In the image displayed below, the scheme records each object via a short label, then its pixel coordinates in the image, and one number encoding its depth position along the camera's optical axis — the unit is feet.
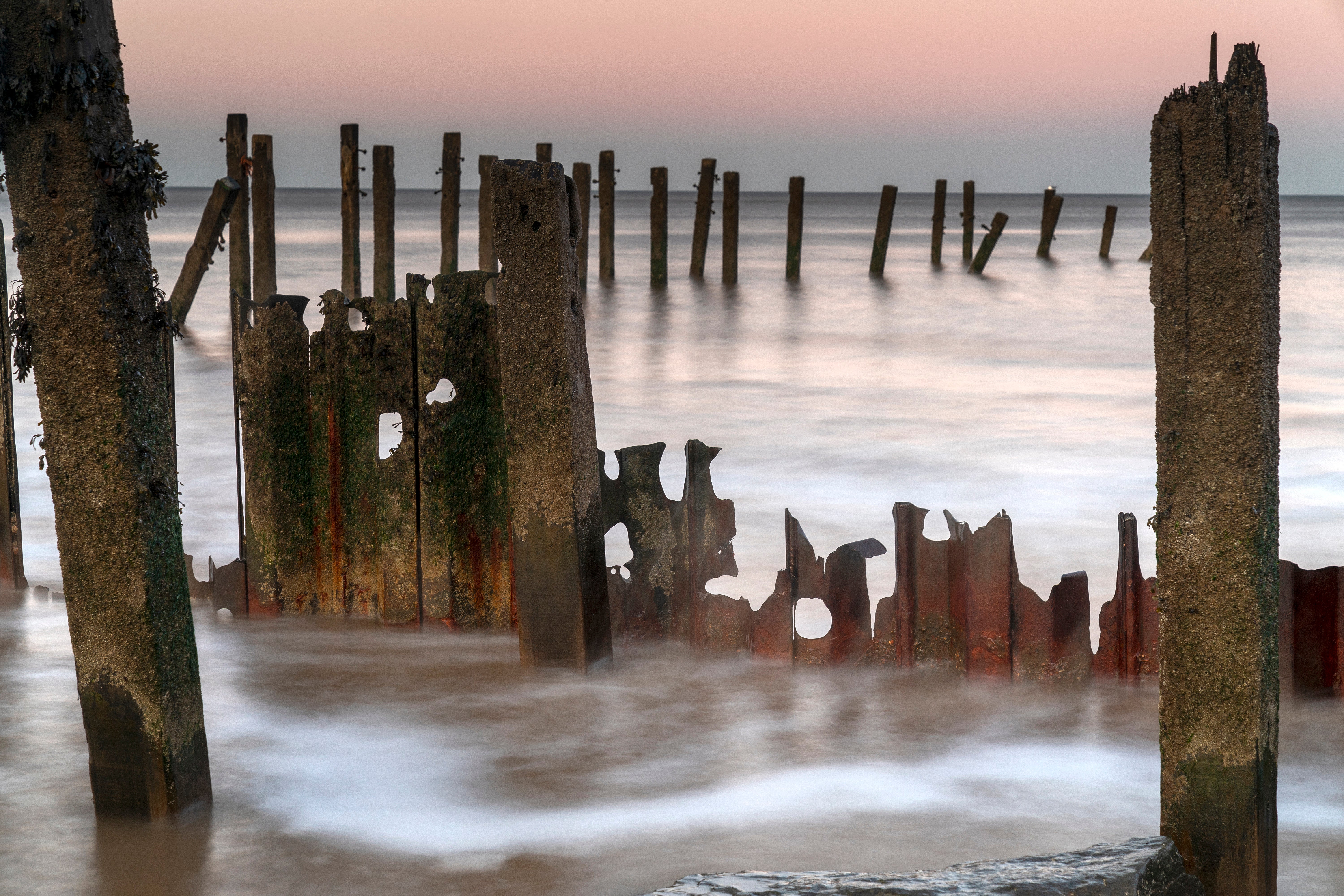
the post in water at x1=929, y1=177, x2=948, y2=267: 92.27
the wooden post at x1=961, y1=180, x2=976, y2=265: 94.12
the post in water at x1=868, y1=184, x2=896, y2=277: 85.20
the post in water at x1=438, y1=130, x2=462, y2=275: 58.49
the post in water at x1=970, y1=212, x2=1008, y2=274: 94.58
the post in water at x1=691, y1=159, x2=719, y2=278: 74.28
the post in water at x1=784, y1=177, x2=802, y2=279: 84.58
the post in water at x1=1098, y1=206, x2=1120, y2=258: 112.37
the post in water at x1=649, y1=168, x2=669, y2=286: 72.43
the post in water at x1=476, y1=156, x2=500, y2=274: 58.59
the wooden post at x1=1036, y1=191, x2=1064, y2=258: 106.32
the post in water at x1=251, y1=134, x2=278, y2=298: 51.83
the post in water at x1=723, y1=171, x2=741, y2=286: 77.77
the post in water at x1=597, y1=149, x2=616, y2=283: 68.28
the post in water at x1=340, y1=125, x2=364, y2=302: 55.98
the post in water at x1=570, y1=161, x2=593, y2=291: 68.74
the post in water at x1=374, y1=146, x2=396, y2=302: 58.80
